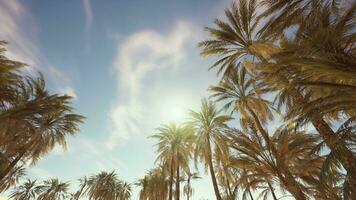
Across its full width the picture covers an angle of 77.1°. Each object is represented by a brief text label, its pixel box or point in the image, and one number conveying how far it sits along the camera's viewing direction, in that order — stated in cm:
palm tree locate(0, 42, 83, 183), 1145
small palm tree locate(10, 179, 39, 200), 4062
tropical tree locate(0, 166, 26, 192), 2602
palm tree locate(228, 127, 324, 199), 1384
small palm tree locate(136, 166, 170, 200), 3133
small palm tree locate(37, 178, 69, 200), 4195
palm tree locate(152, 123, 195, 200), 2466
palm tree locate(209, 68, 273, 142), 1878
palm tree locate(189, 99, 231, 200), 2103
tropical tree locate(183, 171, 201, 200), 3466
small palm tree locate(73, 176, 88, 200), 4412
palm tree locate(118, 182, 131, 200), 4565
